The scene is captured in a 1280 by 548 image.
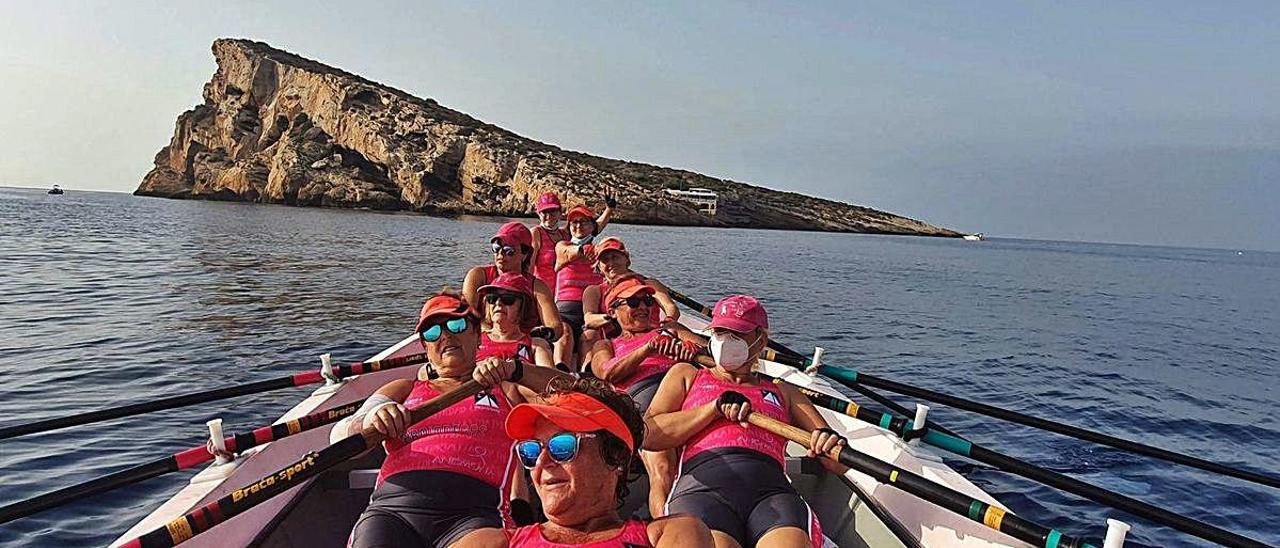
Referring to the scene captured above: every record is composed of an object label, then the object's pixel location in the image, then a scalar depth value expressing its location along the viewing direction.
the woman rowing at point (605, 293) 6.42
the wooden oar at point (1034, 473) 3.46
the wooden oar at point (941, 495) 3.00
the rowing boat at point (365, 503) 3.52
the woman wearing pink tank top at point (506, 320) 4.62
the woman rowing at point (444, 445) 3.13
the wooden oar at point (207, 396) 4.41
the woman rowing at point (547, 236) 8.34
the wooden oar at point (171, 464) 3.05
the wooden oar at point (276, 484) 2.70
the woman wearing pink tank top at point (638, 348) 5.12
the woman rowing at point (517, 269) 5.92
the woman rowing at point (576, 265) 7.86
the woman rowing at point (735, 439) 3.31
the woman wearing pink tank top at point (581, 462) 2.15
